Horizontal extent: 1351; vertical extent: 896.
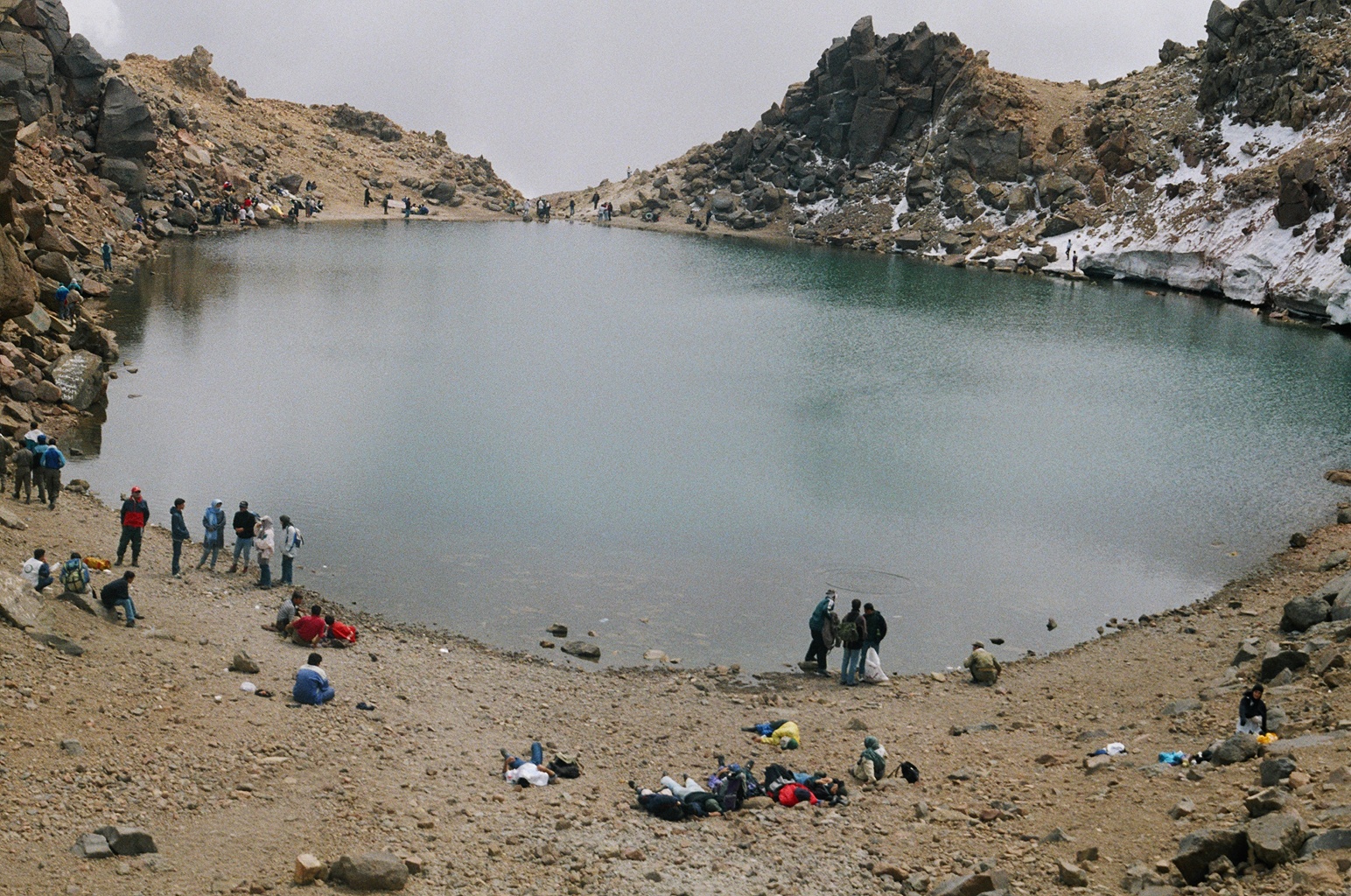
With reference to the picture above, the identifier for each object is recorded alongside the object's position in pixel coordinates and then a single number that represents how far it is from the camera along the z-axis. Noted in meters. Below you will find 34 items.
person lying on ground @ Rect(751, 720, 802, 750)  24.19
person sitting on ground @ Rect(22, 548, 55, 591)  25.09
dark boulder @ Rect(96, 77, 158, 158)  93.75
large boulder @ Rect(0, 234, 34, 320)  40.78
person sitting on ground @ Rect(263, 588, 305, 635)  27.62
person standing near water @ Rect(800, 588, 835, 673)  29.31
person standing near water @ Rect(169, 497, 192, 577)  30.55
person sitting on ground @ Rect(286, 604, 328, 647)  27.17
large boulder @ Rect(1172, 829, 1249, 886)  16.31
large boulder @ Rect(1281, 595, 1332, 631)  28.42
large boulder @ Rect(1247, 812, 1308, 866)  15.82
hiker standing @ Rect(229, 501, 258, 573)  31.77
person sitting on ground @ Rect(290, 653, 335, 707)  23.25
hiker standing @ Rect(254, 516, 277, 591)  31.05
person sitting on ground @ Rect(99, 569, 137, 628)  25.47
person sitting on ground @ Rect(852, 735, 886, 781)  22.25
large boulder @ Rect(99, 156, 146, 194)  93.19
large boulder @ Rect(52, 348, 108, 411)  45.09
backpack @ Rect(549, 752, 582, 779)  21.78
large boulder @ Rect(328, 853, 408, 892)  16.38
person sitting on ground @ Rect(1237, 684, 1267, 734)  21.89
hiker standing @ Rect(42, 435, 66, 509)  32.84
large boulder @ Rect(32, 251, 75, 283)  56.88
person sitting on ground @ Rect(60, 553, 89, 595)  25.39
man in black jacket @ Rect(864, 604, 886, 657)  28.83
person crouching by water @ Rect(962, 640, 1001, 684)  28.58
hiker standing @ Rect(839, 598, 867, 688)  28.55
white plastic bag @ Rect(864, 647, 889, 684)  28.91
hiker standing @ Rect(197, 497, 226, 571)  31.56
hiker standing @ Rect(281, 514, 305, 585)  31.66
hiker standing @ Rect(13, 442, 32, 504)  32.78
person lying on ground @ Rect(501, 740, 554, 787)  21.27
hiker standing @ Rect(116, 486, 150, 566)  30.06
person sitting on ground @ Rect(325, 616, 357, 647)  27.50
